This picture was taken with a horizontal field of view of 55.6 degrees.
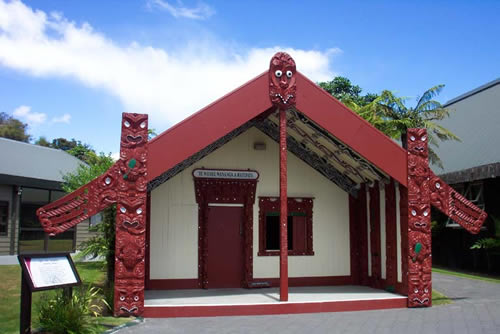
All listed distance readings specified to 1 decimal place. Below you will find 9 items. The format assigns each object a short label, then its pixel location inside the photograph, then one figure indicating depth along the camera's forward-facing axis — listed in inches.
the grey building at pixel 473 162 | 613.0
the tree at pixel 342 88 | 1422.2
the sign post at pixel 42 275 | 242.7
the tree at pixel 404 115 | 704.4
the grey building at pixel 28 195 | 711.7
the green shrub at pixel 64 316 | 260.2
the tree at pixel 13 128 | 1877.5
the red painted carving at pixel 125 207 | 318.7
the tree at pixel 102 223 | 462.0
